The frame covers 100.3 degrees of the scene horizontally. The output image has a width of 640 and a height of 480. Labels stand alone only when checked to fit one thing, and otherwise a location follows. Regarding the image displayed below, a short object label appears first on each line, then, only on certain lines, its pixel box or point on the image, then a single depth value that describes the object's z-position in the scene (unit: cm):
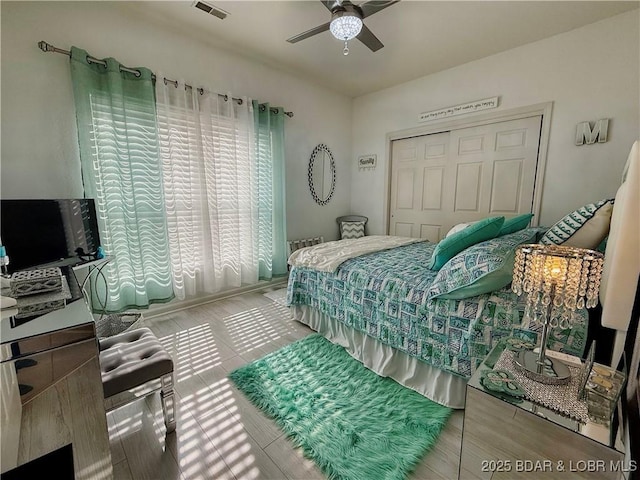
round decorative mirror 399
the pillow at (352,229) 431
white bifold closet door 298
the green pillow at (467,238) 176
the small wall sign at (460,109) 307
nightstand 76
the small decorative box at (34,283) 104
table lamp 87
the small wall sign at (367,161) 425
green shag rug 123
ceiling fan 177
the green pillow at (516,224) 212
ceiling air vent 220
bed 140
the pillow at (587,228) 153
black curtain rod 197
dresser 77
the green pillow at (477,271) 141
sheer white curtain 262
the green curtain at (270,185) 325
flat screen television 164
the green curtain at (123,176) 217
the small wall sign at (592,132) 244
